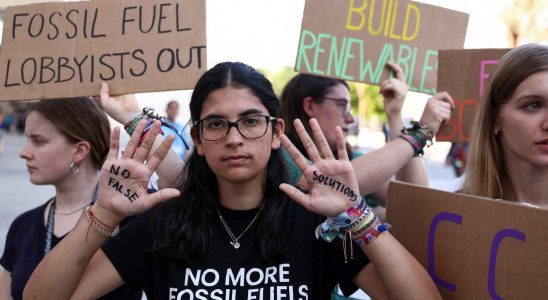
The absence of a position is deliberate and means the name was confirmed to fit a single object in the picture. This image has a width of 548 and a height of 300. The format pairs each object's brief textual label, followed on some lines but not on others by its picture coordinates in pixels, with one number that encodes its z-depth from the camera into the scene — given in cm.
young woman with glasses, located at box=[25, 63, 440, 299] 171
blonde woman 181
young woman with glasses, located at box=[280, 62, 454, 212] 235
